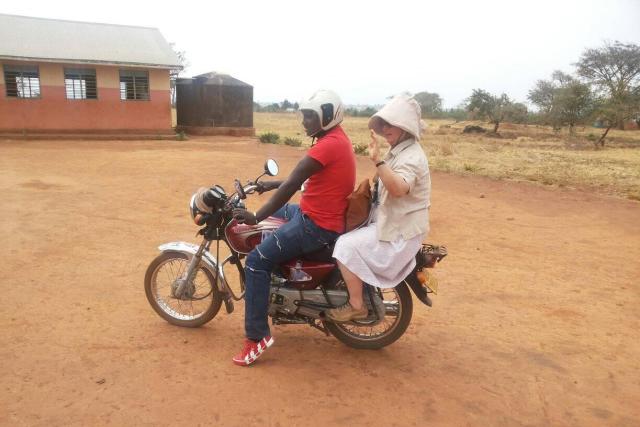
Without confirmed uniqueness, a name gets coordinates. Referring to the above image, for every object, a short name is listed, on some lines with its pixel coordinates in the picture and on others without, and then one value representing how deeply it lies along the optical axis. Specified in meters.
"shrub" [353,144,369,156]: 16.44
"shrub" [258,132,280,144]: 20.12
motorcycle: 3.42
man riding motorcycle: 3.11
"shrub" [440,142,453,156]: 17.47
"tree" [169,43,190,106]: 19.66
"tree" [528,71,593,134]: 26.14
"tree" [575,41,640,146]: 29.45
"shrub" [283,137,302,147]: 19.08
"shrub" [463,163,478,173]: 13.05
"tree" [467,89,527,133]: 31.13
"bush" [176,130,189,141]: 19.86
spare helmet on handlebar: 3.44
